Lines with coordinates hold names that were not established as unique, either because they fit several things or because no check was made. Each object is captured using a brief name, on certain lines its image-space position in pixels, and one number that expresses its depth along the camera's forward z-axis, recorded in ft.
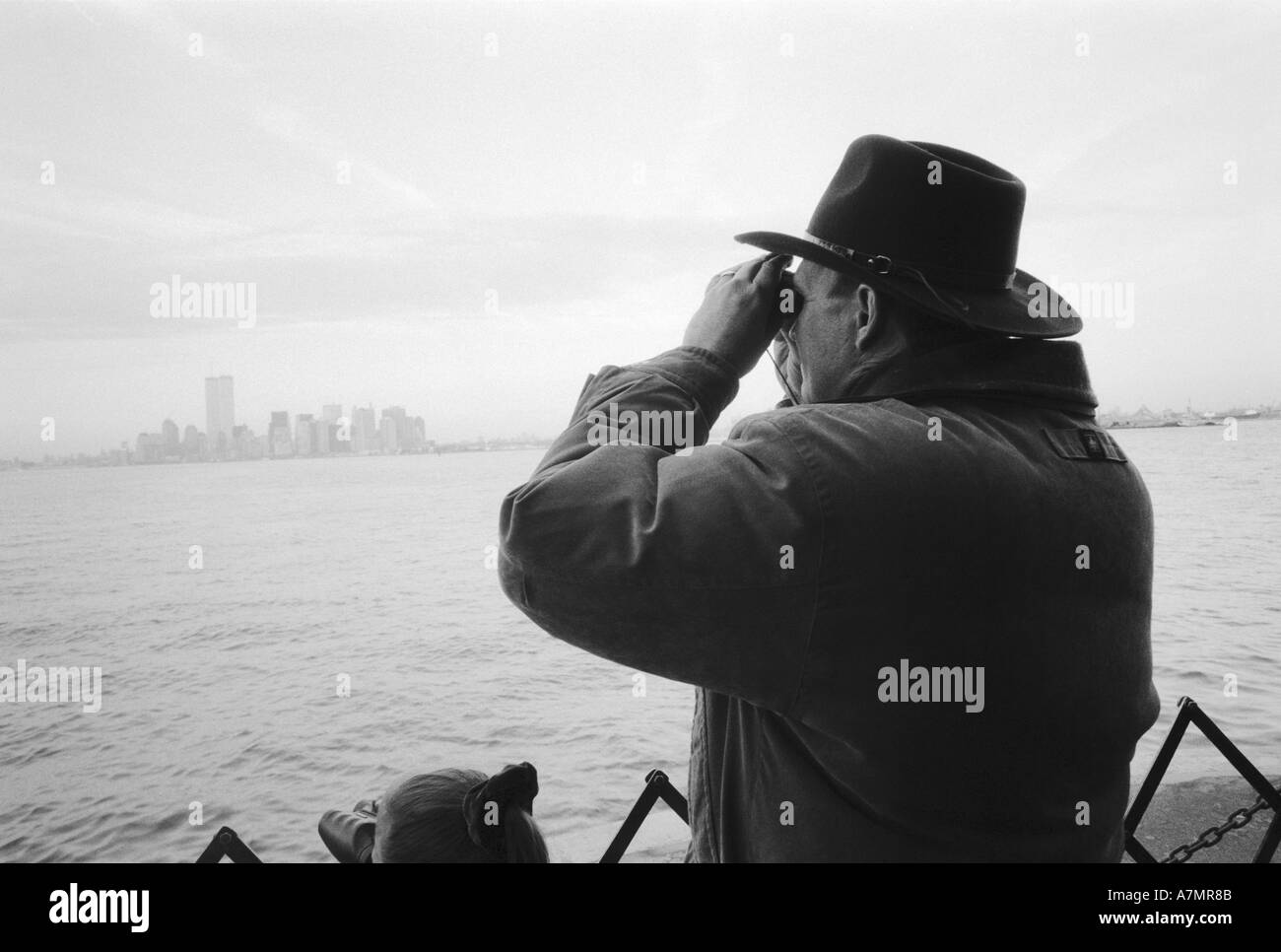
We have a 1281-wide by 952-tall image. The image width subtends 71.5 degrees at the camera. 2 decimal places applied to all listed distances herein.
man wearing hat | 3.26
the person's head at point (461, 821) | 5.57
